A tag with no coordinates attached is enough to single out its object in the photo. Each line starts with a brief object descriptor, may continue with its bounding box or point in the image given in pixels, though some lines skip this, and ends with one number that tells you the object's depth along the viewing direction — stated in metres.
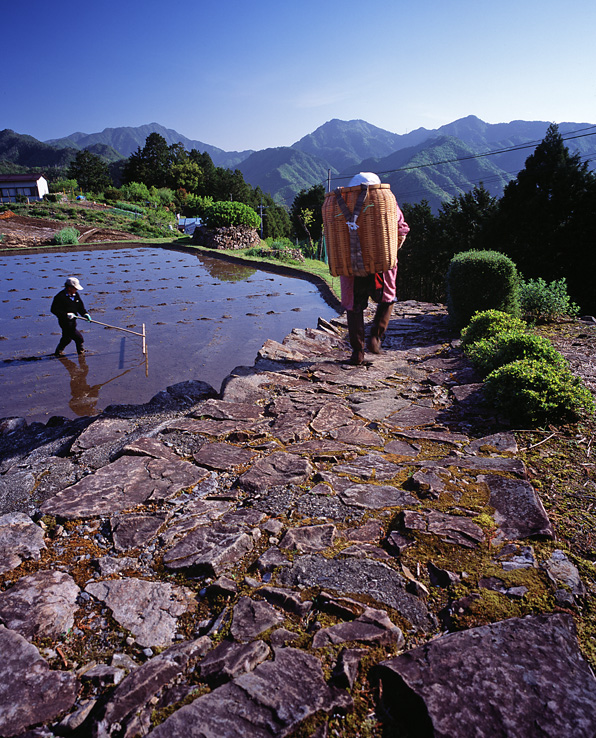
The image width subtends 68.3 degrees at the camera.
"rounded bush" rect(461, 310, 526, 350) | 5.27
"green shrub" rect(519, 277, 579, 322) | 6.78
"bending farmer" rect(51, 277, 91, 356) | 7.17
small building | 51.02
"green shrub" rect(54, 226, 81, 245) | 24.50
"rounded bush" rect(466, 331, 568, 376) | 3.85
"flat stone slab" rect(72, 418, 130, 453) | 3.23
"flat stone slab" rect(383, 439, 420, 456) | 3.04
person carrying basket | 4.57
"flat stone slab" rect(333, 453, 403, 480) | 2.72
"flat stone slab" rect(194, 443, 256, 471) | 2.90
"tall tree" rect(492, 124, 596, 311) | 17.08
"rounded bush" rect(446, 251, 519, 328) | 6.34
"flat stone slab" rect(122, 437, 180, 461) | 2.97
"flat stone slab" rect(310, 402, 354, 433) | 3.48
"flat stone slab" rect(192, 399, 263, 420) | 3.67
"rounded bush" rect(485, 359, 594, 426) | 3.20
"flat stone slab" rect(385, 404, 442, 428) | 3.54
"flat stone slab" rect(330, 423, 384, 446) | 3.22
